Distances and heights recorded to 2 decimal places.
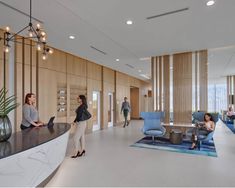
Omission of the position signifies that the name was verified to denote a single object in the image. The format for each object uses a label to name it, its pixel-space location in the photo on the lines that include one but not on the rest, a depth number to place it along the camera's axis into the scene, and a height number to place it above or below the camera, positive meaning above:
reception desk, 1.69 -0.71
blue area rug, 4.54 -1.53
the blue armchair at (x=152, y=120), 5.88 -0.84
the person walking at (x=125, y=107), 9.88 -0.60
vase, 2.06 -0.40
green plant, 2.13 -0.13
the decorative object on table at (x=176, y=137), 5.42 -1.32
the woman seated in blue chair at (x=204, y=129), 4.90 -0.96
